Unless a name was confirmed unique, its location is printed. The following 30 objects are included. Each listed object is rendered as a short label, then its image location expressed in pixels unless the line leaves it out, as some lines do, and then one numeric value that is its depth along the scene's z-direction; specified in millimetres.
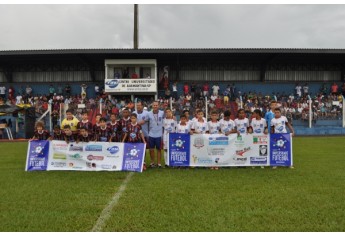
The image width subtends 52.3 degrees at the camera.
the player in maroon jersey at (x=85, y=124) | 9695
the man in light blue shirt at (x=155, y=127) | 9906
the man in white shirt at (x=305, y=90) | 30844
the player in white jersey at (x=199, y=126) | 10008
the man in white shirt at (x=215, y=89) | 30269
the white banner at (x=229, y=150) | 9867
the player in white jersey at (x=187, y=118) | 10154
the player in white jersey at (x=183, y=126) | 10070
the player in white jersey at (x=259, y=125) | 10145
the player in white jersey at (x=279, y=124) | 10023
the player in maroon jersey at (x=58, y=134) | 9703
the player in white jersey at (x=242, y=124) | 10243
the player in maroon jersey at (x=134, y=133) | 9633
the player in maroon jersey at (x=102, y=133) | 9828
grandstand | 29844
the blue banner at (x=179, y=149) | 9891
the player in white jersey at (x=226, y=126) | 10008
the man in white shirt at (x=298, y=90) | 30609
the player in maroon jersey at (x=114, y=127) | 9852
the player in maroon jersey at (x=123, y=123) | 9734
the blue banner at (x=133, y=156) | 9211
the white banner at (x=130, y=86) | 28453
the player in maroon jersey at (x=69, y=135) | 9523
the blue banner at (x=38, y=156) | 9539
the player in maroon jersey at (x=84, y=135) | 9539
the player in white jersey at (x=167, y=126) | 10109
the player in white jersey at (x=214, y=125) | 10031
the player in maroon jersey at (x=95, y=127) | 9852
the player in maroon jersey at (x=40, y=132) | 9905
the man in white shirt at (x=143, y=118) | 9898
